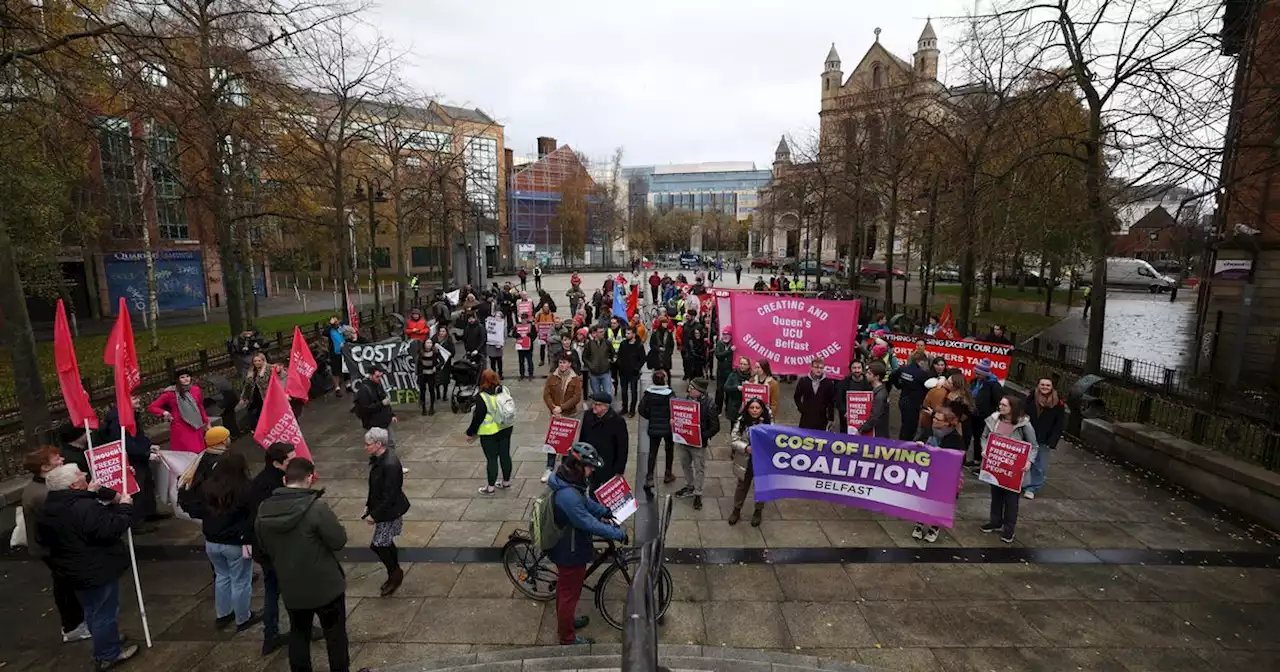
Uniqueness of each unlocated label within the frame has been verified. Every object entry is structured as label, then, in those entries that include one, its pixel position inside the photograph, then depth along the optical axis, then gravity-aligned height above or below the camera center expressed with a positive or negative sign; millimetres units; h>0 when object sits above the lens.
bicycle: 5504 -3025
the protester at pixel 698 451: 7566 -2570
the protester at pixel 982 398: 9016 -2109
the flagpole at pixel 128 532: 5156 -2474
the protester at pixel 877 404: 8031 -1955
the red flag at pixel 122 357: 5891 -1108
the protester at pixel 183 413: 7789 -2070
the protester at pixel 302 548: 4160 -2029
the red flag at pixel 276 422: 6848 -1906
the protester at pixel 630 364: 11523 -2086
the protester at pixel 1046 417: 8062 -2129
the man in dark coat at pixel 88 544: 4527 -2213
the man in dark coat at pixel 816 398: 8414 -1969
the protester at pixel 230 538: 4883 -2351
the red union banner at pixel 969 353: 10570 -1722
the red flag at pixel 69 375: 6340 -1298
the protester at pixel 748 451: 7434 -2423
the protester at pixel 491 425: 7805 -2201
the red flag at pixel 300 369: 10219 -2009
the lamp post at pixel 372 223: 21622 +1041
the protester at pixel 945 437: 7109 -2108
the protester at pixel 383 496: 5527 -2215
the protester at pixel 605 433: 6867 -2014
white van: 42528 -1405
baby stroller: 12422 -2705
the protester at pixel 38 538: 4656 -2153
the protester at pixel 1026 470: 7129 -2479
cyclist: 4672 -2063
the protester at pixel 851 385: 8867 -1896
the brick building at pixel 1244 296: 14422 -1096
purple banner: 6855 -2486
